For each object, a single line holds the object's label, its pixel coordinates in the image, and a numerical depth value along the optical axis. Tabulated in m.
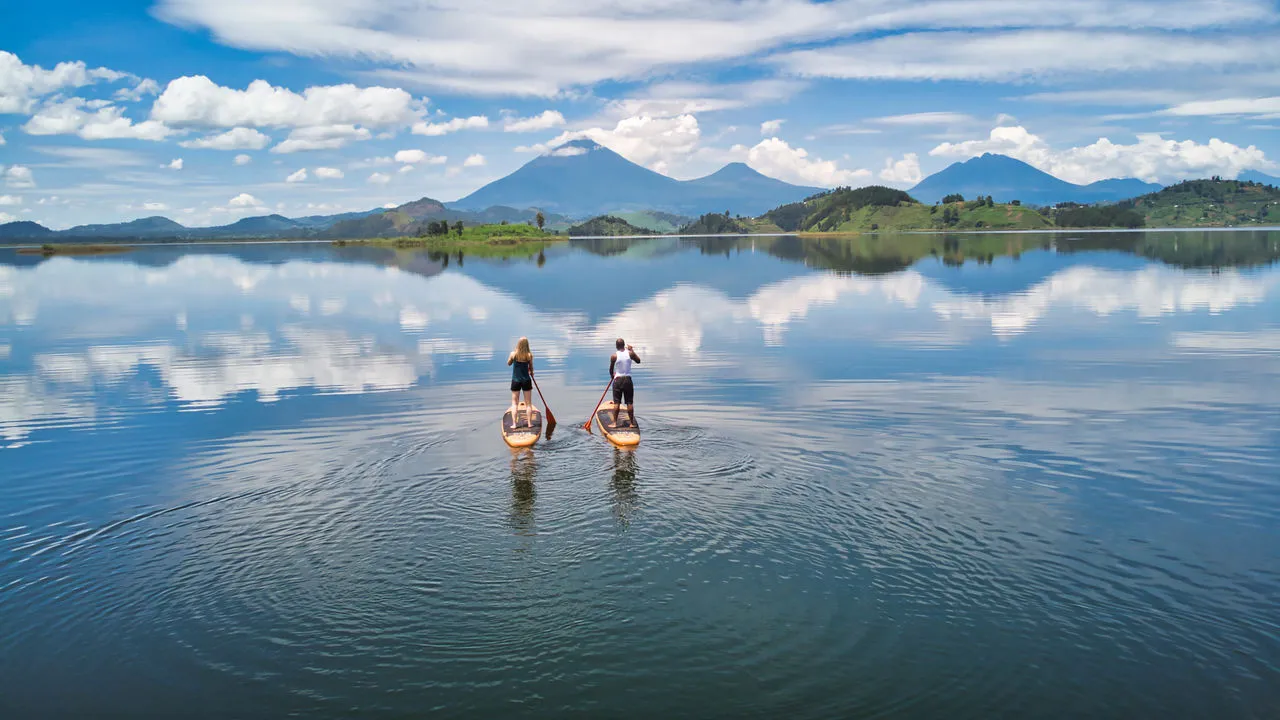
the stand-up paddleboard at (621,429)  25.42
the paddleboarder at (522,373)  28.42
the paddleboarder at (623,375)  27.42
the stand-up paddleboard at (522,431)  25.55
